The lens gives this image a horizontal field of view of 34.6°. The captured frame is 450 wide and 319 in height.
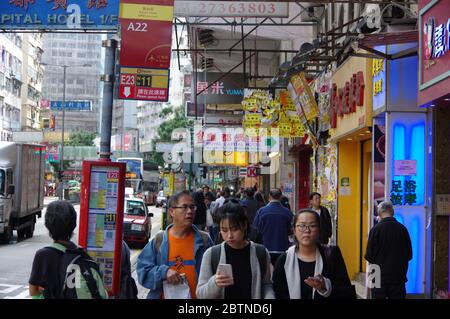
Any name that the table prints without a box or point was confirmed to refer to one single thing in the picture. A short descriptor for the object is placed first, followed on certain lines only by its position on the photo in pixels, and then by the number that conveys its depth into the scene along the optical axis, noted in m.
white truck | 21.91
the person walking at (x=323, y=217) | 13.26
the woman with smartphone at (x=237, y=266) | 4.69
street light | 46.58
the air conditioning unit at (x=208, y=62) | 30.91
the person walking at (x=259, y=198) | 18.94
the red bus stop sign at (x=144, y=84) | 10.49
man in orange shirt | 5.50
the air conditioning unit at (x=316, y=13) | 20.09
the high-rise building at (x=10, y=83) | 60.00
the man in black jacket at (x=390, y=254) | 8.84
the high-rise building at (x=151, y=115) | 105.00
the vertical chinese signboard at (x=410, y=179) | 11.25
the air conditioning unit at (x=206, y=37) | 25.69
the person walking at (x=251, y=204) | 17.17
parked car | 22.17
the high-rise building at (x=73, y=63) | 101.38
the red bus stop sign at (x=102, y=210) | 8.66
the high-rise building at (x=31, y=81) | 70.26
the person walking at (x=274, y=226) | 11.15
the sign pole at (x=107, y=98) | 9.00
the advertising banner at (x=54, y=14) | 13.20
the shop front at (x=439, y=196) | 10.97
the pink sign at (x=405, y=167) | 11.34
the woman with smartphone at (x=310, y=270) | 4.65
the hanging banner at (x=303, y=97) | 15.75
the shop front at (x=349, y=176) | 15.26
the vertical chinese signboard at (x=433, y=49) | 8.81
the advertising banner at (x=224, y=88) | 25.59
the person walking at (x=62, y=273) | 4.34
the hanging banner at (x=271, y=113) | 20.62
